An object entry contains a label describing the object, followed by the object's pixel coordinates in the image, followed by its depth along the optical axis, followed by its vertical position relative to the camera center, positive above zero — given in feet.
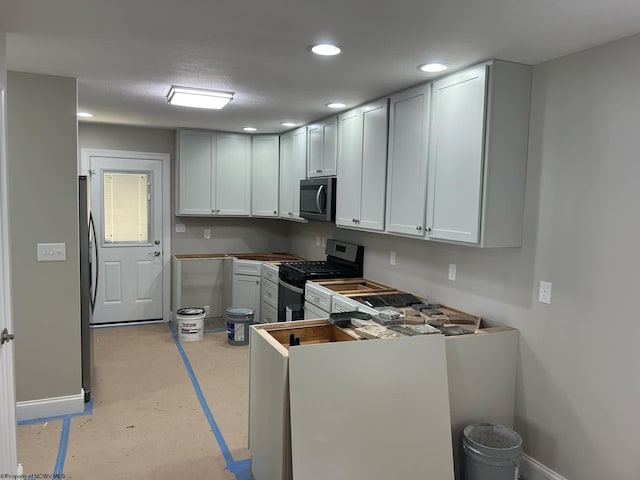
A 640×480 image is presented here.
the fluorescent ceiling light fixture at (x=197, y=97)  11.10 +2.62
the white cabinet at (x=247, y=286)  17.92 -3.23
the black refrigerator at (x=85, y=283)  10.90 -2.04
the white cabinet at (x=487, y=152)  8.46 +1.10
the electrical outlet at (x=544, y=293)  8.42 -1.50
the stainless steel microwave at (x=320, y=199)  14.01 +0.20
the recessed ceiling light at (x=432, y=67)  8.75 +2.72
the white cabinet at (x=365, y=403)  6.95 -3.21
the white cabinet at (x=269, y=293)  16.57 -3.31
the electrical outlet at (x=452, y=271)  10.65 -1.45
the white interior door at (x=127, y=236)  17.71 -1.42
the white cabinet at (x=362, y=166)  11.59 +1.07
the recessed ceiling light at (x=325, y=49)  7.84 +2.72
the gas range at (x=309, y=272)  14.08 -2.08
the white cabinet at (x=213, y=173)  17.75 +1.14
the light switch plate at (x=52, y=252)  10.39 -1.22
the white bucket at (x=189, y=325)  16.46 -4.42
